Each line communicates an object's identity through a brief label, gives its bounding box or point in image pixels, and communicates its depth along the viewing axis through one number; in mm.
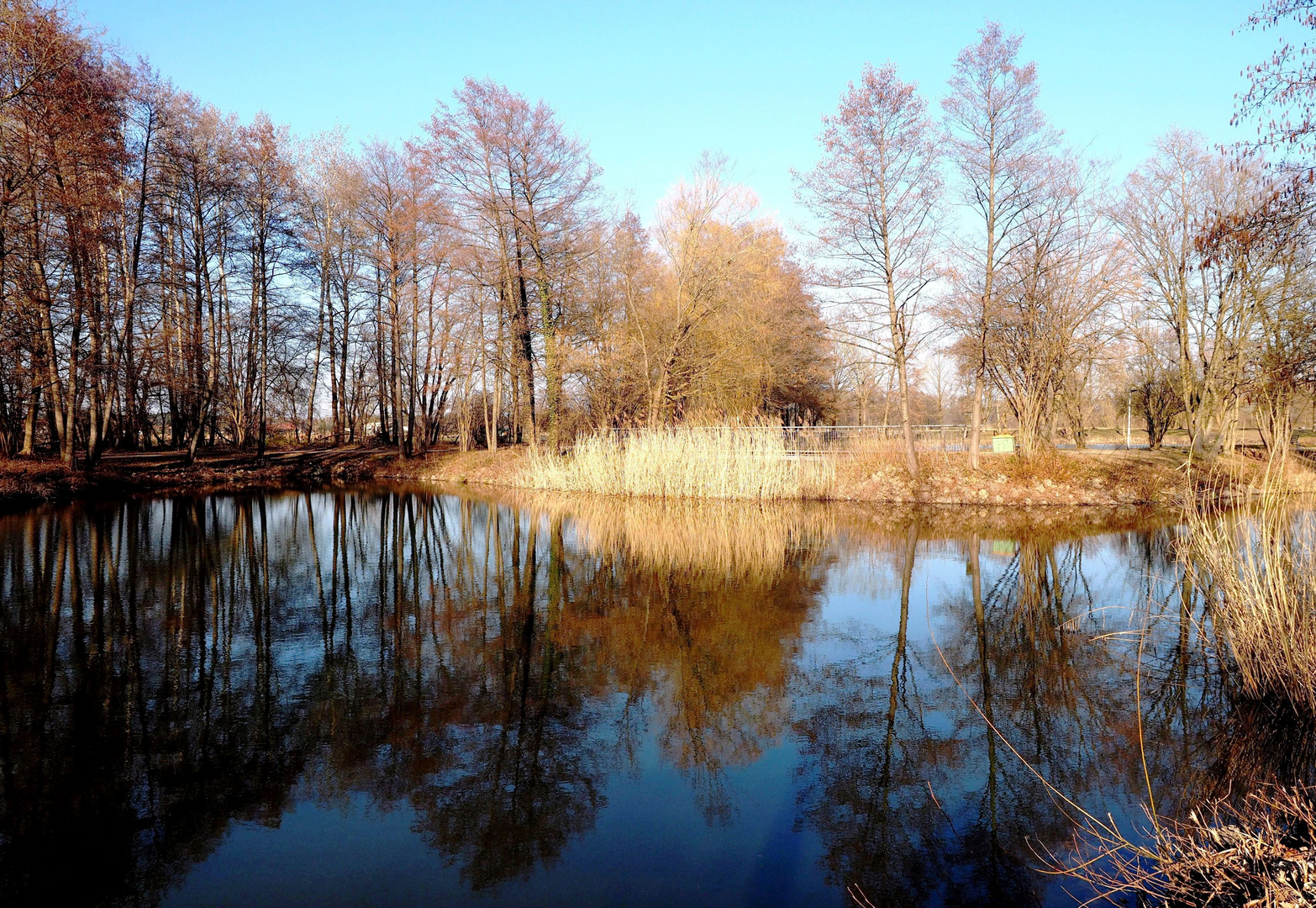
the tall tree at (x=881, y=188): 17969
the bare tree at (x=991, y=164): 17891
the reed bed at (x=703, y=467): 18547
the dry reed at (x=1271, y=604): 5004
